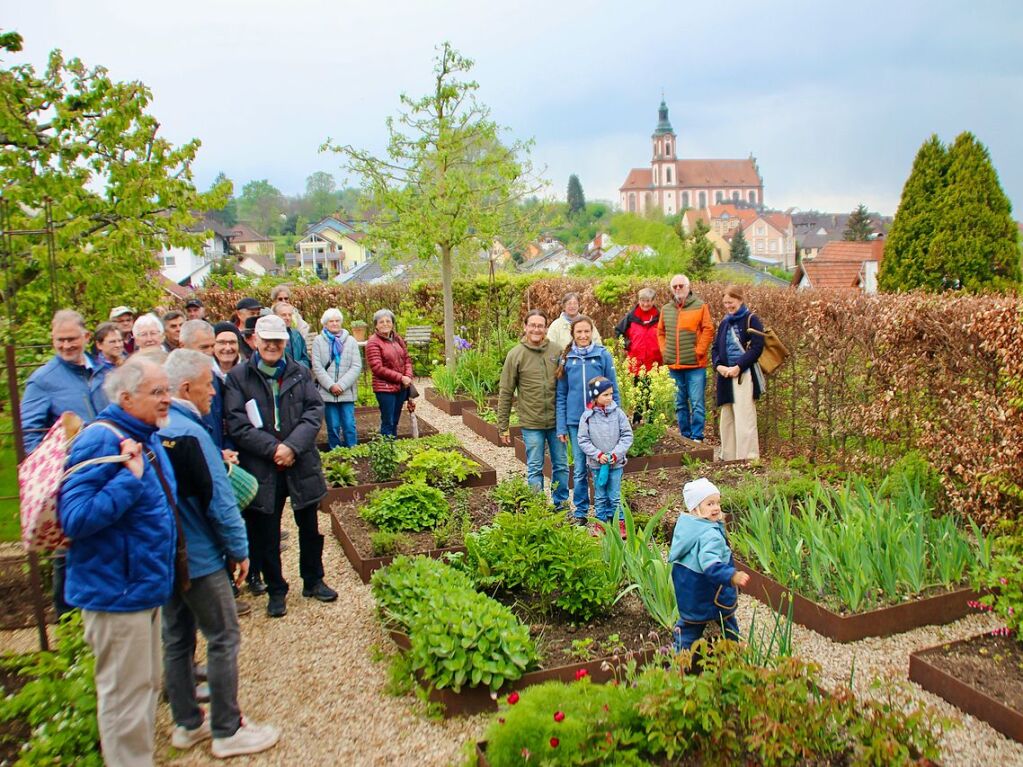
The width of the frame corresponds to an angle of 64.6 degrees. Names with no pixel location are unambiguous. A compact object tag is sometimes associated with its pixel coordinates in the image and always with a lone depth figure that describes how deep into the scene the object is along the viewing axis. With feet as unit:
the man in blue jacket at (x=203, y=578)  12.30
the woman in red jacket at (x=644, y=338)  32.12
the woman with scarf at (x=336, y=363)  28.12
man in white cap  17.46
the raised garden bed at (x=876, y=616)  16.20
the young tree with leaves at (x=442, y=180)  44.68
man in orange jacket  30.50
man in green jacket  23.59
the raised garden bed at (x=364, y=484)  25.50
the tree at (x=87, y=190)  26.84
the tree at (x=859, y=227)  243.81
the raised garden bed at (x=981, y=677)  12.96
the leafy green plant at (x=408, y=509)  21.79
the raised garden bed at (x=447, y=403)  40.52
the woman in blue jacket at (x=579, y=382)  22.91
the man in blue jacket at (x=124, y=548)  10.47
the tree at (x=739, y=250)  294.25
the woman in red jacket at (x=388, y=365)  29.58
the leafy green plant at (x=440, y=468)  25.27
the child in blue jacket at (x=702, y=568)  13.41
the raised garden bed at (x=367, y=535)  19.96
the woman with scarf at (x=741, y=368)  27.55
